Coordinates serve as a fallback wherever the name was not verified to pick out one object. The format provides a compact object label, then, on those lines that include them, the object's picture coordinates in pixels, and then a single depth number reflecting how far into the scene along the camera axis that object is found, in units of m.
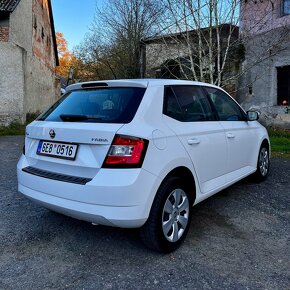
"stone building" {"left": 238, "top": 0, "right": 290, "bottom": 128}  11.53
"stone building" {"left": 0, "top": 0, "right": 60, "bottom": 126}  12.88
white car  2.59
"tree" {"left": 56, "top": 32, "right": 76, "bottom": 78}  52.62
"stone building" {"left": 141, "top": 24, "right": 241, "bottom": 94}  11.70
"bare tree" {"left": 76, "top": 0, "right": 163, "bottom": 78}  20.97
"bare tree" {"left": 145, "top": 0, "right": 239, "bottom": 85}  10.77
